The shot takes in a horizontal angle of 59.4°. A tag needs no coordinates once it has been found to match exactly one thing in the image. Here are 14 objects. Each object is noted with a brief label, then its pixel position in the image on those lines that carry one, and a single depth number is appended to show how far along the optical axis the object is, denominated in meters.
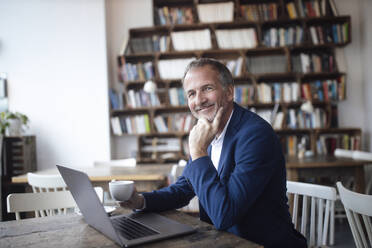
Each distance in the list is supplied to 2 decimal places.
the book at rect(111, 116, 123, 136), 4.62
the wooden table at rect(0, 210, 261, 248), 0.95
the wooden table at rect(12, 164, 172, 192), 2.68
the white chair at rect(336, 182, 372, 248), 1.07
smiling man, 1.06
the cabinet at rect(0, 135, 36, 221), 3.91
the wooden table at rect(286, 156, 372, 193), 3.26
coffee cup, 1.16
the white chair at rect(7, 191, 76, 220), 1.53
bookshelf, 4.40
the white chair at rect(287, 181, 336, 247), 1.45
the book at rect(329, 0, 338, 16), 4.39
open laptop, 0.95
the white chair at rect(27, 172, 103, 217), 2.32
